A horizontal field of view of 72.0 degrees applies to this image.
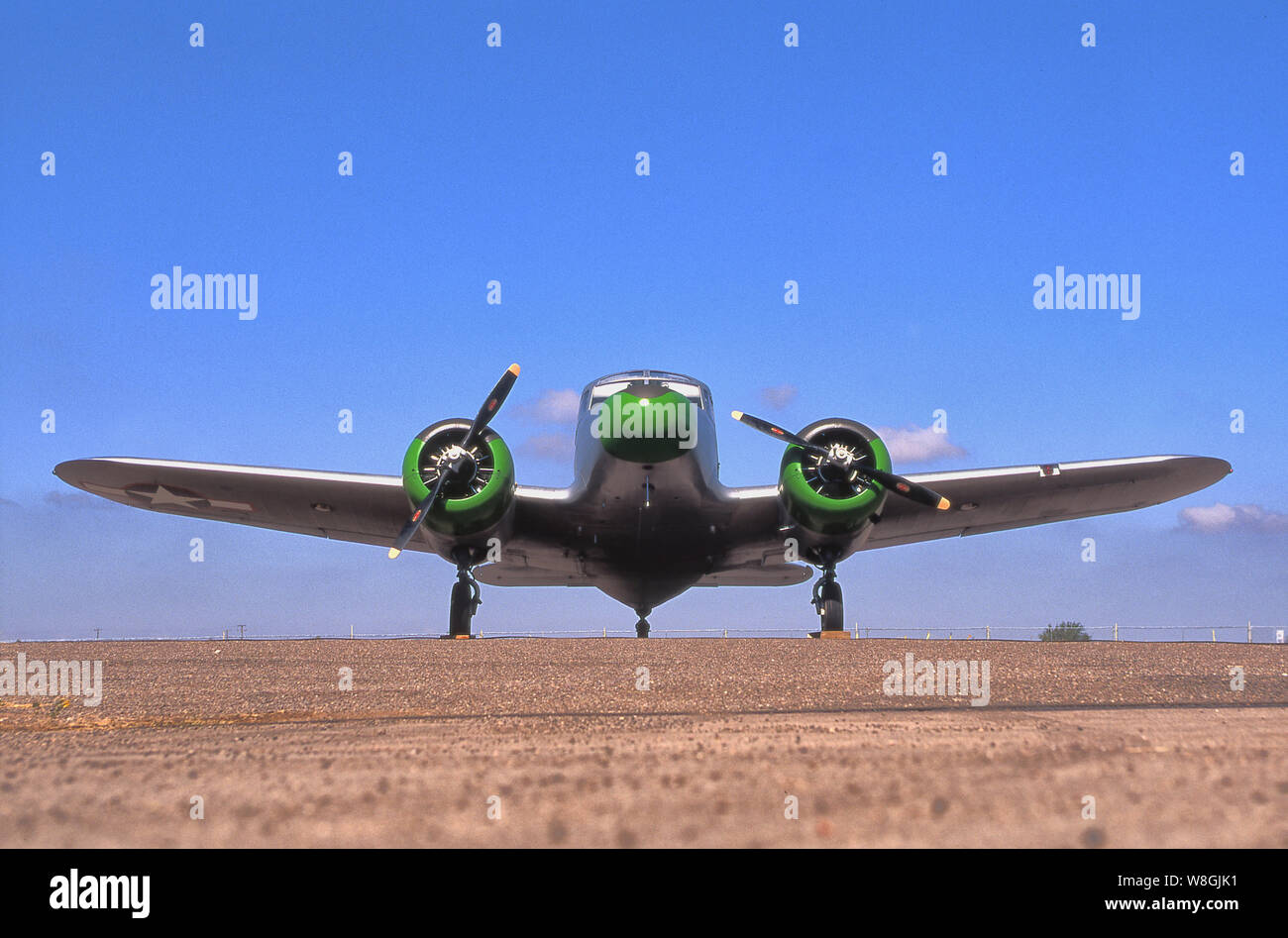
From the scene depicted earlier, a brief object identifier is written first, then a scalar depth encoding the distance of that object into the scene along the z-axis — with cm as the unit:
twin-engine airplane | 1628
